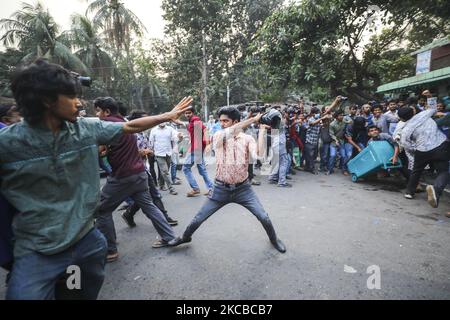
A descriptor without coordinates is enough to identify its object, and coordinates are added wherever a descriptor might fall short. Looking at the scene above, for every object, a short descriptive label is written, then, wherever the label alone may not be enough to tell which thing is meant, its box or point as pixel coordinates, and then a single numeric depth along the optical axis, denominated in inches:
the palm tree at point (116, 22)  723.4
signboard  478.6
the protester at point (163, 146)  230.7
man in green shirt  55.2
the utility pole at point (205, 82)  828.0
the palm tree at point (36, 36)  658.2
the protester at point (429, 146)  172.7
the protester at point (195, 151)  221.9
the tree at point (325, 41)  320.2
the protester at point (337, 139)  289.0
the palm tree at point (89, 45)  748.0
